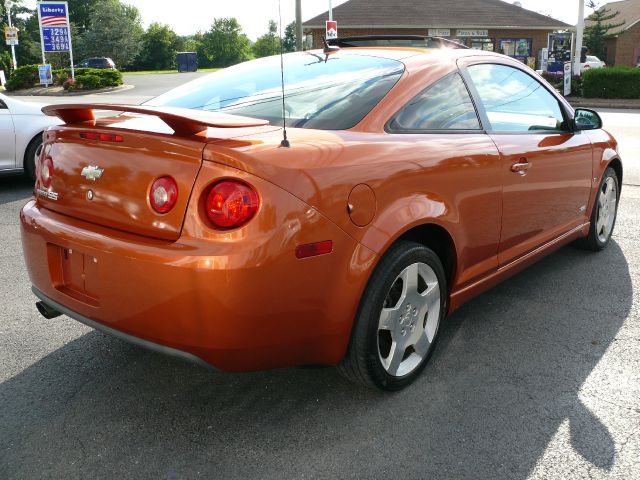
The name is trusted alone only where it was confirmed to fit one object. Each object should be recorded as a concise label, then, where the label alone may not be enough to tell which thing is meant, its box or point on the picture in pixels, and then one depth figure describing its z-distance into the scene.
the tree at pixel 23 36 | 61.03
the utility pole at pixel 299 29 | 19.54
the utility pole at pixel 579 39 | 25.29
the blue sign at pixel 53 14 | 33.47
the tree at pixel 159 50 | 70.81
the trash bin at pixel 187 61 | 54.75
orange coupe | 2.41
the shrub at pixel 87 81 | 33.75
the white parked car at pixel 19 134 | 8.05
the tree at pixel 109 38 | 60.84
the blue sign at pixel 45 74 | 34.03
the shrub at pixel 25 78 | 35.34
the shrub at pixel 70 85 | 33.62
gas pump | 36.88
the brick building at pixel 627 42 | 51.55
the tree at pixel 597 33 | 48.84
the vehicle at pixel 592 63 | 39.25
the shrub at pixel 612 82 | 24.30
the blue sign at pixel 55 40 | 33.72
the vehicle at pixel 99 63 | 50.78
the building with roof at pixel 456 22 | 42.84
